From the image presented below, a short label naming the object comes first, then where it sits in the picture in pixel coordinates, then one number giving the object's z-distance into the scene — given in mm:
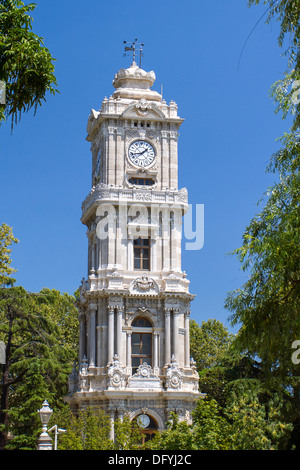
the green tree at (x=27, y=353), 55562
